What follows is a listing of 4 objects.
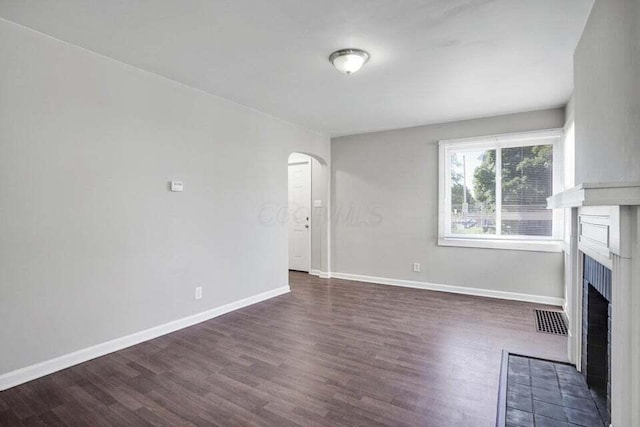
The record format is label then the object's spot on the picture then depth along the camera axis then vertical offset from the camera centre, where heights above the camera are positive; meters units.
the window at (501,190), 4.34 +0.31
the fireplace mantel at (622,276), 1.35 -0.28
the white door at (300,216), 6.38 -0.07
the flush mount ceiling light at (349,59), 2.71 +1.27
